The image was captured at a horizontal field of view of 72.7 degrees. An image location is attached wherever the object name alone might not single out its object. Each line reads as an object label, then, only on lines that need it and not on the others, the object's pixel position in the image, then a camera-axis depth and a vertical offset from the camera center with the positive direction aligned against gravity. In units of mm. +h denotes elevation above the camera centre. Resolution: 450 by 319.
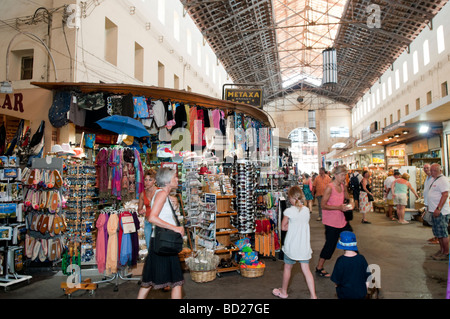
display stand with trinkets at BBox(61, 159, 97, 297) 4957 -558
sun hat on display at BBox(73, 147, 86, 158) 6039 +582
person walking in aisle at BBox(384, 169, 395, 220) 10066 -520
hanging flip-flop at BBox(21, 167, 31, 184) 5168 +119
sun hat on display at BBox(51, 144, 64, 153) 5605 +597
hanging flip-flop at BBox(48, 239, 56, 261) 5107 -1142
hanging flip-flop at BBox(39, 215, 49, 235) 5051 -716
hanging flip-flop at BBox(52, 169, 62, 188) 5176 +51
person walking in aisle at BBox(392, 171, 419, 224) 9211 -490
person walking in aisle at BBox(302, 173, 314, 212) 11973 -492
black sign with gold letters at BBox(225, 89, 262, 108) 8898 +2476
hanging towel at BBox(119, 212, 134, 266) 4203 -924
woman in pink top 4359 -459
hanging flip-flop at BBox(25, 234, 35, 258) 5102 -1060
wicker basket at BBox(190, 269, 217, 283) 4469 -1399
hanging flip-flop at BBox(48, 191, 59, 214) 5078 -342
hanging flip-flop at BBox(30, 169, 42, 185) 5062 +95
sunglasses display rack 5445 -305
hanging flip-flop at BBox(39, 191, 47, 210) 5091 -307
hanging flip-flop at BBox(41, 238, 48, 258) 5113 -1075
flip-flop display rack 5090 -559
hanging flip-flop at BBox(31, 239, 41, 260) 5087 -1122
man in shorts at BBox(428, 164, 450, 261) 5203 -495
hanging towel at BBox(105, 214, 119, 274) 4172 -924
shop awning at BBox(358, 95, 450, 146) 9031 +2060
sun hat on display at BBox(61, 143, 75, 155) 5691 +605
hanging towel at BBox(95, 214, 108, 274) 4207 -821
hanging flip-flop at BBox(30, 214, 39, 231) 5130 -679
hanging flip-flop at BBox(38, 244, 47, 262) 5113 -1241
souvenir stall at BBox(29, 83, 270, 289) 4969 +617
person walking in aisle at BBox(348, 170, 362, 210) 11344 -305
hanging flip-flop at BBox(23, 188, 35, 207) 5066 -264
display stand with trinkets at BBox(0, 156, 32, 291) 4531 -686
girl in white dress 3531 -691
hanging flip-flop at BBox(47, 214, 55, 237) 5069 -702
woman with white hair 2953 -787
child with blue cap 2797 -871
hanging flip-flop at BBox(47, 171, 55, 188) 5103 +26
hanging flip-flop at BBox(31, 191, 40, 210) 5074 -314
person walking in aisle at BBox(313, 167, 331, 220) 9812 -84
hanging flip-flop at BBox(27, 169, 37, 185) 5078 +79
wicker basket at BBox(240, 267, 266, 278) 4672 -1410
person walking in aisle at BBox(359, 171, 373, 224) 9523 -594
